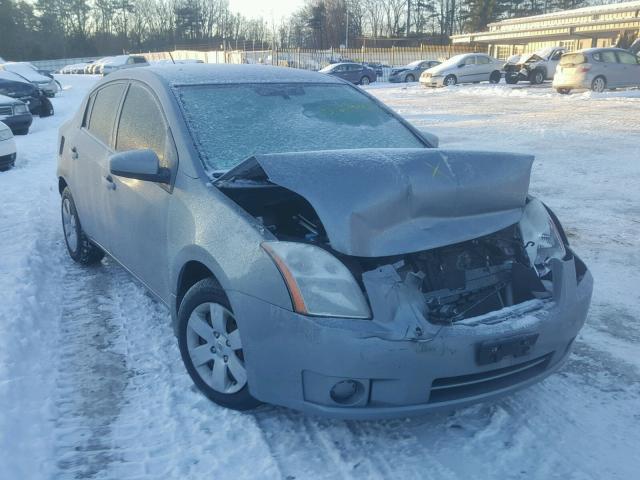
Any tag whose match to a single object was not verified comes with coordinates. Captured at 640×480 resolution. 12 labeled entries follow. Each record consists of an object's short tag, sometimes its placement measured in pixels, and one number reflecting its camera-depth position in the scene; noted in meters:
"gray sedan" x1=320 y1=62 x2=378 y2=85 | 33.91
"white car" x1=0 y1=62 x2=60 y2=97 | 24.23
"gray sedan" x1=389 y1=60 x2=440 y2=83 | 36.78
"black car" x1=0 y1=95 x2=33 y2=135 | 14.21
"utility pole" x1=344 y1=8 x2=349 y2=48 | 74.47
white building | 34.19
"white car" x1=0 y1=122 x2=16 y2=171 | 10.12
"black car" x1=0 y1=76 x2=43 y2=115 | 17.95
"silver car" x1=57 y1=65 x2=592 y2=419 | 2.61
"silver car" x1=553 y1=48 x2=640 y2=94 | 21.38
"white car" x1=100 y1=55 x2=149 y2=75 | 45.03
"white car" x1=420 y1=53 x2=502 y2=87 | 29.23
